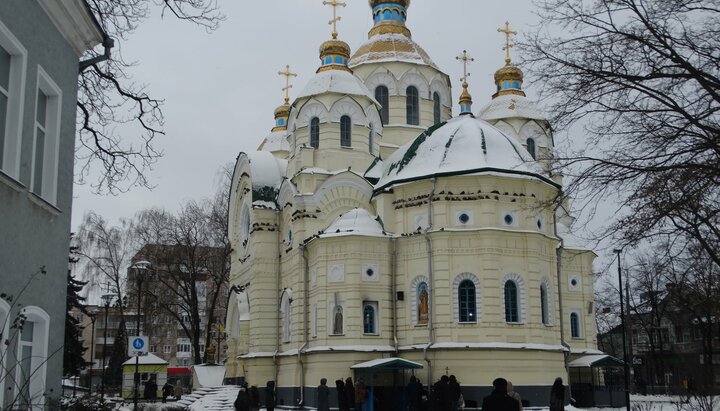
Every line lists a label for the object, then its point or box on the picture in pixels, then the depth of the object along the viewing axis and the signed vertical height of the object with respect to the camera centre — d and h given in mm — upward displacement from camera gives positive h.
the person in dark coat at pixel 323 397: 22875 -1087
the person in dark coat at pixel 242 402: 18172 -970
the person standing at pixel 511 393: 11317 -509
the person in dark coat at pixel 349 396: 22781 -1062
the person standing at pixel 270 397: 22844 -1077
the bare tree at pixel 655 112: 9562 +2909
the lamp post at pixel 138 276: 21094 +3032
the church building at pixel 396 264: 25703 +3140
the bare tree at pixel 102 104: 12461 +3911
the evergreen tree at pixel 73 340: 31828 +777
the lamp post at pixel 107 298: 33512 +2526
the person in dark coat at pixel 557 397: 16812 -858
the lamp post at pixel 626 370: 23281 -495
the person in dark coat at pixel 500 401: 9016 -494
